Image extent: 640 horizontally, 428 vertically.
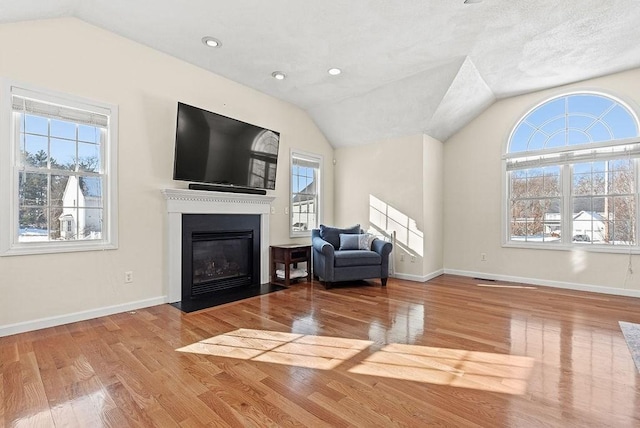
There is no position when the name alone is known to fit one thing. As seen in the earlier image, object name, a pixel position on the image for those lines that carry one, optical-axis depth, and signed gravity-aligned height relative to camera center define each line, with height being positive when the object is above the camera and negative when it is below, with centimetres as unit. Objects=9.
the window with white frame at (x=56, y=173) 278 +37
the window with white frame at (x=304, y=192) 545 +37
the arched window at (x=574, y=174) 422 +61
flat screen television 371 +82
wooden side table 459 -70
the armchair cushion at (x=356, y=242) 491 -48
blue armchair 450 -70
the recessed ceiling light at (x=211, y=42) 340 +194
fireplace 369 -5
